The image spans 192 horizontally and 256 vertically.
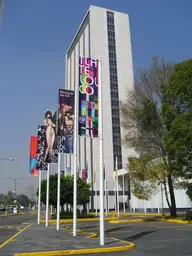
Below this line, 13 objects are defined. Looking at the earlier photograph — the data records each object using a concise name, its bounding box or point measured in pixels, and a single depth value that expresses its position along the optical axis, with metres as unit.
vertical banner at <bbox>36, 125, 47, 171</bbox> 24.58
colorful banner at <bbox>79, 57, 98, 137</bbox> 13.92
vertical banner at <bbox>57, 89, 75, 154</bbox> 18.81
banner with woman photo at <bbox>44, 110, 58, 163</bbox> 21.95
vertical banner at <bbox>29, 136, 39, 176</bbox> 27.78
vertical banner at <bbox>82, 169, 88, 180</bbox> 45.51
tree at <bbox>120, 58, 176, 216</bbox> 29.98
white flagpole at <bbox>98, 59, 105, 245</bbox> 12.21
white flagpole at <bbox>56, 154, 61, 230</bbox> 20.24
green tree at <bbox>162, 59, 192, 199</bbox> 22.28
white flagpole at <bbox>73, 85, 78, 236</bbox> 16.72
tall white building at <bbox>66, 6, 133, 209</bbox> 86.19
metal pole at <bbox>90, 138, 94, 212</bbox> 78.44
